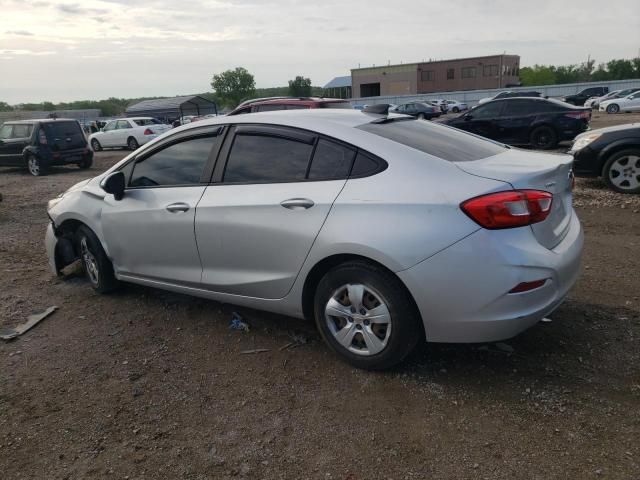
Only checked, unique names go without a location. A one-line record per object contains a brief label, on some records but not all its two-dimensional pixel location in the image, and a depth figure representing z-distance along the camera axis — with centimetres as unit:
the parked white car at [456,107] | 4438
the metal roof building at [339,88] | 9003
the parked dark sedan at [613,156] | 759
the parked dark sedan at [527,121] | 1324
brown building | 8019
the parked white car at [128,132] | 2192
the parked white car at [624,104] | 3159
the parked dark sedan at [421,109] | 3622
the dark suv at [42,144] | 1464
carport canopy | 3788
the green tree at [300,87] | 8044
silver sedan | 273
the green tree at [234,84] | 10419
